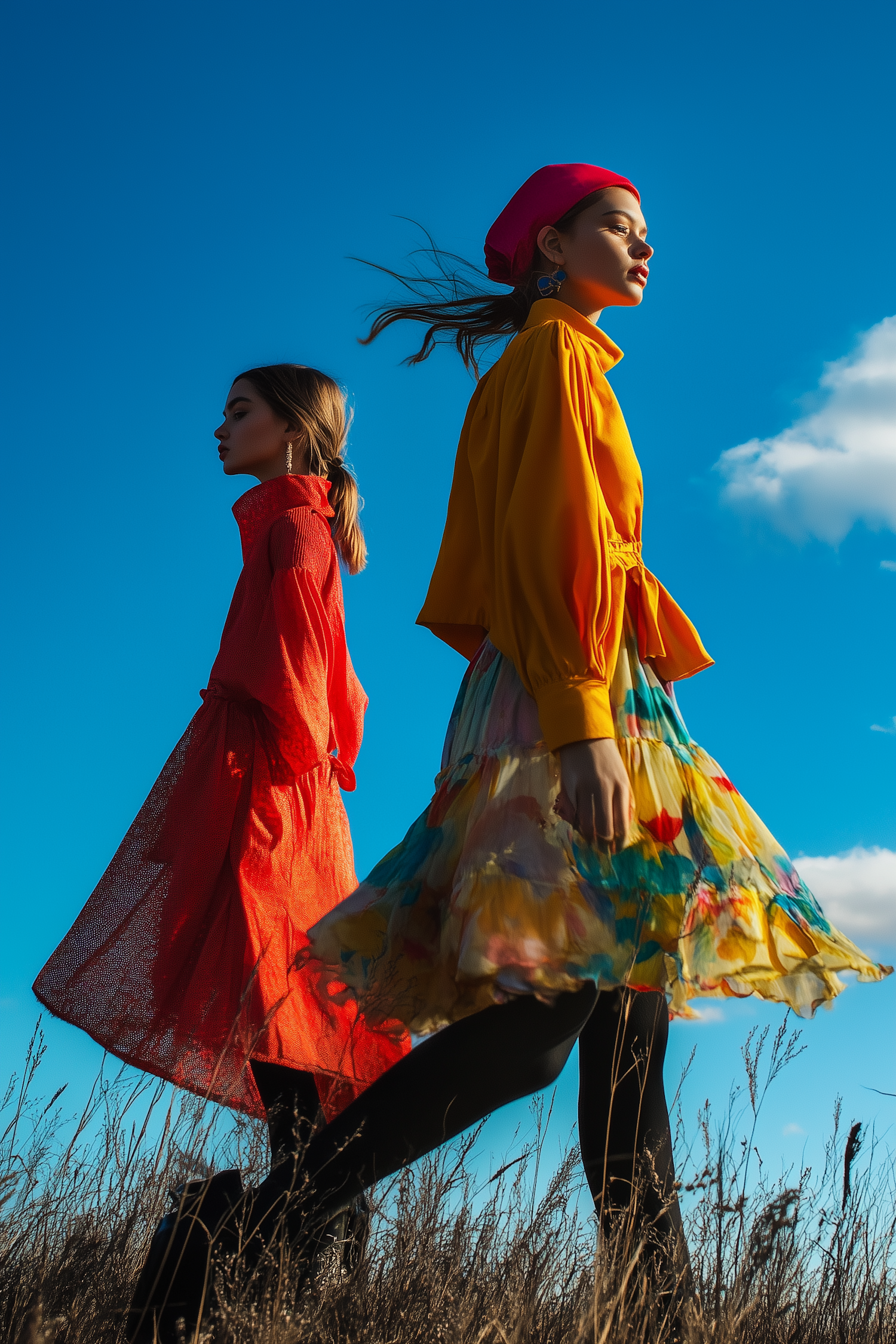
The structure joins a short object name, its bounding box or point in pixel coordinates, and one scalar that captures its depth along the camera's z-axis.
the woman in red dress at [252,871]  1.97
